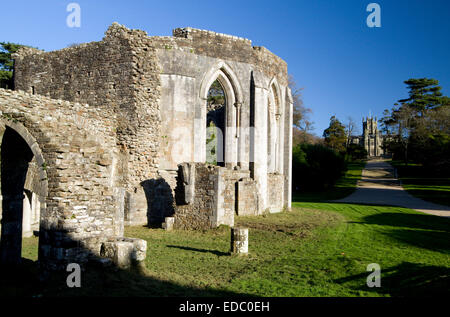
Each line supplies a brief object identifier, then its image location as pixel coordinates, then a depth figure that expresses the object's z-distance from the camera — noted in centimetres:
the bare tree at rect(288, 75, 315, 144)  4693
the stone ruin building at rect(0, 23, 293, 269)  686
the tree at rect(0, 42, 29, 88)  2883
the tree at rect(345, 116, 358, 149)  6688
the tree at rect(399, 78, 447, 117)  5297
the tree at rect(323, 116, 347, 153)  6243
